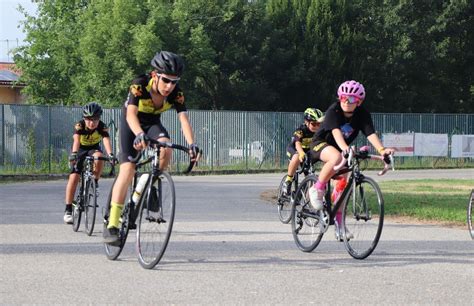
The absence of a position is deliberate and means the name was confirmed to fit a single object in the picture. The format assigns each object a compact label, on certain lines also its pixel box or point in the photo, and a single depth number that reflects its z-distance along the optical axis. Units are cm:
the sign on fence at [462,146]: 4412
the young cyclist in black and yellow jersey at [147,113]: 848
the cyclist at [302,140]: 1351
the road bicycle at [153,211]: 830
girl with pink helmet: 944
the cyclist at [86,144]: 1191
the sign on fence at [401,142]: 4272
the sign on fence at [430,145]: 4347
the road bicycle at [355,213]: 908
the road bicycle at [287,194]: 1353
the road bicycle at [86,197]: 1167
